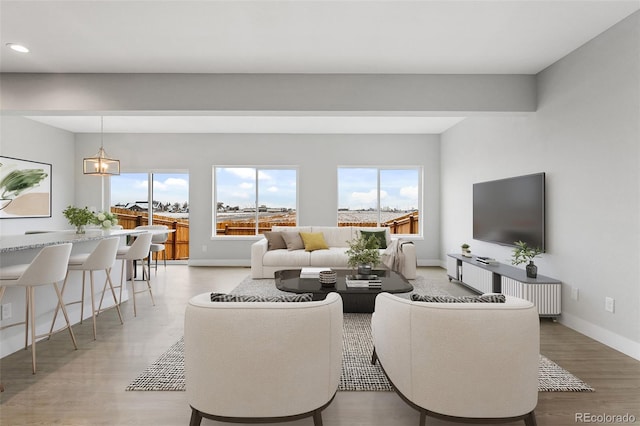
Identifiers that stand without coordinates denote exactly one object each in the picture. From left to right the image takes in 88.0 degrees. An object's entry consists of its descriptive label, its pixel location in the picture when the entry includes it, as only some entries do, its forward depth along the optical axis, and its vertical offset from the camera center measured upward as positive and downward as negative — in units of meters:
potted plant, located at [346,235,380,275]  3.77 -0.50
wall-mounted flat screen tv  3.71 +0.06
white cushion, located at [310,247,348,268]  5.20 -0.72
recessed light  3.12 +1.59
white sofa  5.14 -0.70
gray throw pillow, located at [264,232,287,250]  5.64 -0.46
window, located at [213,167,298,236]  7.01 +0.32
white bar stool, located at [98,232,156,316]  3.67 -0.41
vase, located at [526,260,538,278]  3.54 -0.59
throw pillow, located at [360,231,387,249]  5.72 -0.37
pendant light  4.84 +0.72
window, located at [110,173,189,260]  7.02 +0.25
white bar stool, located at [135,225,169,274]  5.79 -0.46
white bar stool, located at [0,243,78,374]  2.36 -0.43
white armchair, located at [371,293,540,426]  1.56 -0.69
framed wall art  5.43 +0.26
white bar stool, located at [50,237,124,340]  3.02 -0.43
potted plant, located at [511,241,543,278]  3.55 -0.44
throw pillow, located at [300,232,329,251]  5.55 -0.45
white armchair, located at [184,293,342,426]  1.56 -0.68
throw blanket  5.12 -0.67
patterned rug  2.18 -1.13
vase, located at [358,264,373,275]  3.86 -0.65
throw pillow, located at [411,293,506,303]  1.72 -0.44
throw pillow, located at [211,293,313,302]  1.70 -0.44
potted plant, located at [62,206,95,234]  3.54 -0.03
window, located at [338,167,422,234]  7.01 +0.37
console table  3.38 -0.77
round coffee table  3.46 -0.79
